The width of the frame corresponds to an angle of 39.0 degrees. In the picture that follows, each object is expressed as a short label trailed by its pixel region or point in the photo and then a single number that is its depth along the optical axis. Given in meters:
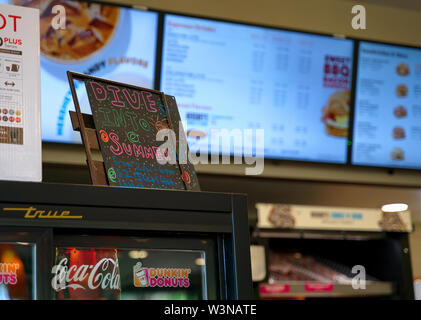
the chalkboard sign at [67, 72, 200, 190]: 1.12
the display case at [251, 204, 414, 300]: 2.75
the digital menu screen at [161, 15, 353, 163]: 2.83
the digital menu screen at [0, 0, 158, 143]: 2.61
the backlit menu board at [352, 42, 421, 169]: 3.14
